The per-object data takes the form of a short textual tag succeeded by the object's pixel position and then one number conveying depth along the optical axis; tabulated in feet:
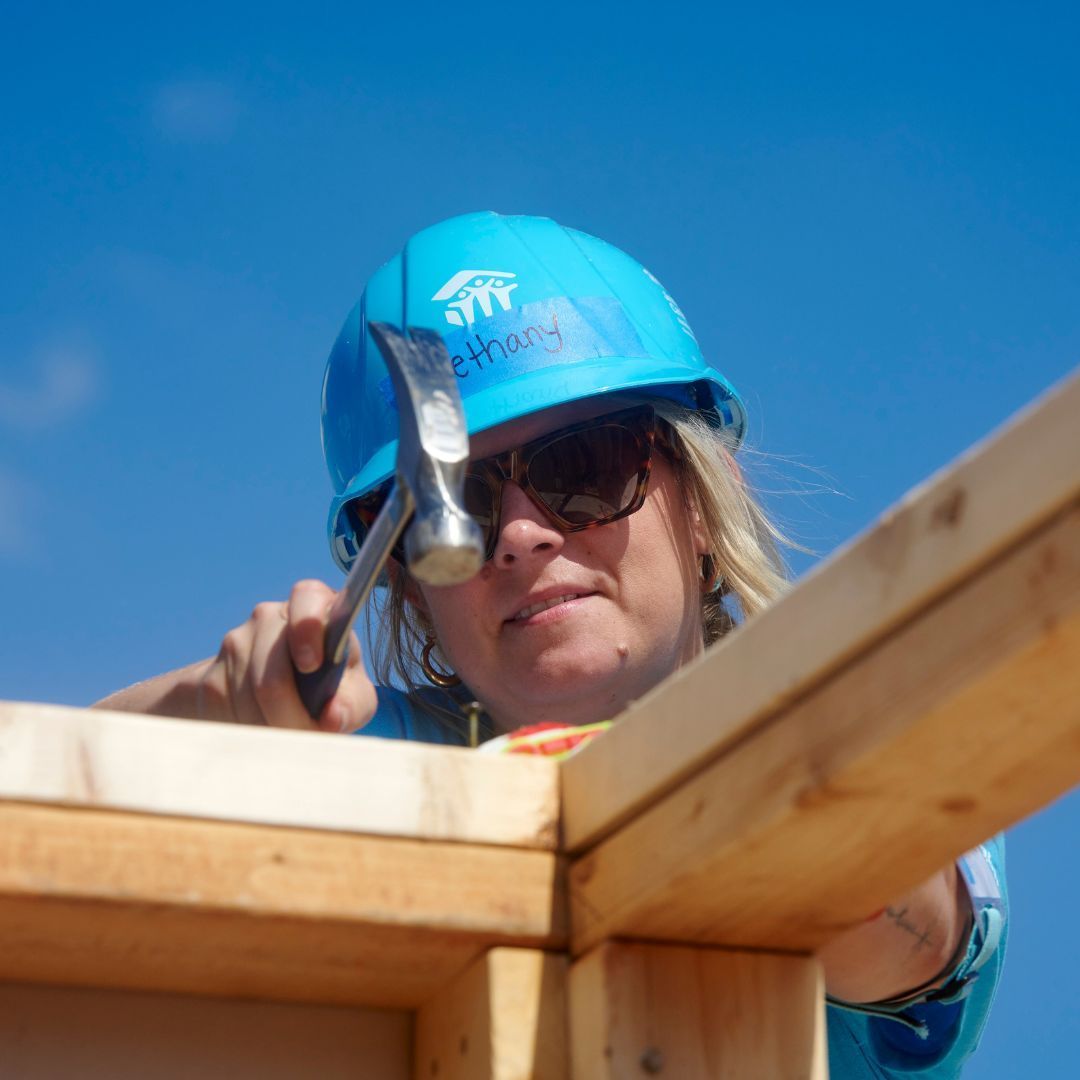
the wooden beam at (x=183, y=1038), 8.07
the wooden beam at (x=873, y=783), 7.50
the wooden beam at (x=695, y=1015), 8.00
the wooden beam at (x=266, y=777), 7.83
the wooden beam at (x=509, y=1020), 8.02
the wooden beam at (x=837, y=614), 7.47
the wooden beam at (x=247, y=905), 7.84
